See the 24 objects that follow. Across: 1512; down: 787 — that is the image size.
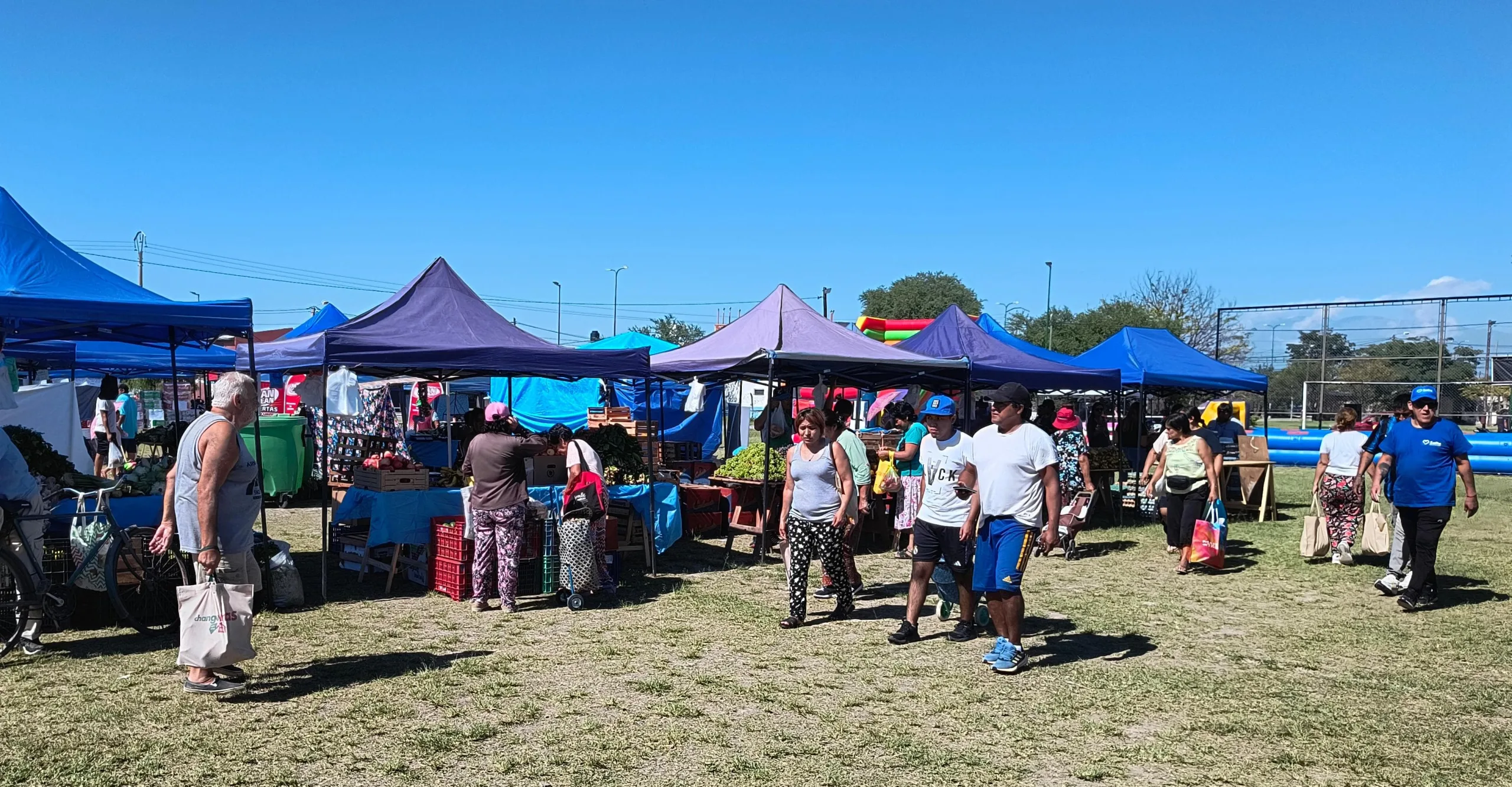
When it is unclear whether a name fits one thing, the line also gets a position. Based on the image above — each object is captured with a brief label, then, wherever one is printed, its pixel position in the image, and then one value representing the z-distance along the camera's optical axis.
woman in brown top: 8.04
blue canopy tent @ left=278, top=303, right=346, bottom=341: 16.19
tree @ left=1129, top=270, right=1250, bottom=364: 47.56
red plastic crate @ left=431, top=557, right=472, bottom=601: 8.58
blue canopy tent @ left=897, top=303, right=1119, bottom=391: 14.14
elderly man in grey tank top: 5.45
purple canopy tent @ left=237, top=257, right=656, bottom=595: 8.86
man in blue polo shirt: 8.41
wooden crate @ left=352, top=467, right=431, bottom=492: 9.03
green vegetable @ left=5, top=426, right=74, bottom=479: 8.07
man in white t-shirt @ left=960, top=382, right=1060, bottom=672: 6.35
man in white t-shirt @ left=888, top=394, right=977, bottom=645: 7.02
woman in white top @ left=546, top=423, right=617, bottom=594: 8.48
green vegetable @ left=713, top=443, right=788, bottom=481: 11.80
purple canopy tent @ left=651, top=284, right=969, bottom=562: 11.66
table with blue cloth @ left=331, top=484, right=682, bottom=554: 8.77
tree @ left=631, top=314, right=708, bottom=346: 81.19
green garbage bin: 15.02
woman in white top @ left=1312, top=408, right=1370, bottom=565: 11.20
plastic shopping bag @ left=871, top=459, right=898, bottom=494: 11.54
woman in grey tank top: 7.79
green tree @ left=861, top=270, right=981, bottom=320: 86.19
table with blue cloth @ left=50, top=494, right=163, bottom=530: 7.73
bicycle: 6.37
